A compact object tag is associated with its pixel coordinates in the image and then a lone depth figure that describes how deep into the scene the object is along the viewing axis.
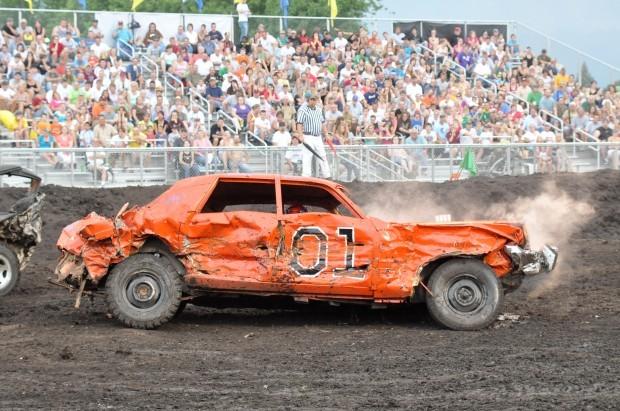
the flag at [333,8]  32.78
